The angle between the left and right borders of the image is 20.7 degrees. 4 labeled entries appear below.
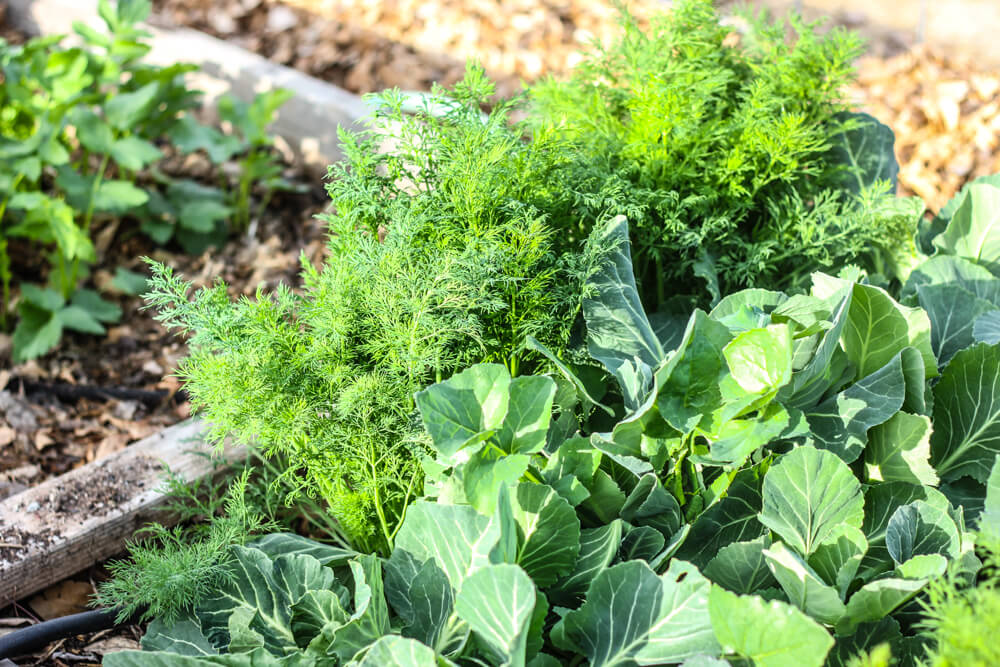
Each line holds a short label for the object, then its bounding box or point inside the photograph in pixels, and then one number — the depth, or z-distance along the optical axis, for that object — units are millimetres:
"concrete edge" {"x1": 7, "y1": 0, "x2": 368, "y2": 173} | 3473
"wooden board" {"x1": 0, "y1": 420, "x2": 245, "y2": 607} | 2599
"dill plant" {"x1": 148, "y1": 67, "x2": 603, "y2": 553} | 2485
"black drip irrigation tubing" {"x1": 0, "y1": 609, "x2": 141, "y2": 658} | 2474
